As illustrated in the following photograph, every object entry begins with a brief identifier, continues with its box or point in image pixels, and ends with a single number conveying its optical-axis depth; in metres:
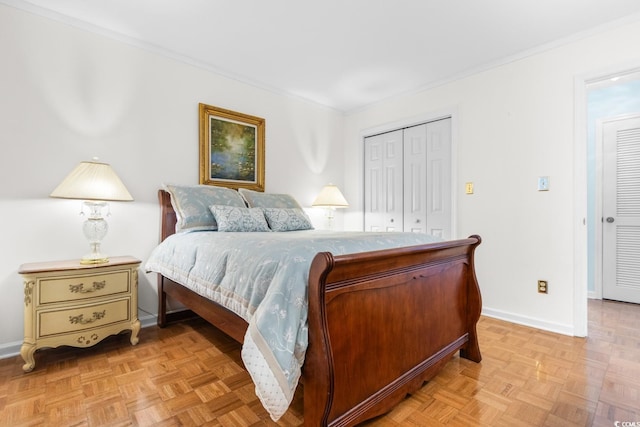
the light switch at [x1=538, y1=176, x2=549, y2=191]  2.55
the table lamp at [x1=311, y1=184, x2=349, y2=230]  3.64
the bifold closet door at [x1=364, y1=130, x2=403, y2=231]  3.74
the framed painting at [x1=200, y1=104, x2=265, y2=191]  2.95
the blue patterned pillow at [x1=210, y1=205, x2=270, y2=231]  2.36
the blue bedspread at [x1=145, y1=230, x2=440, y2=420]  1.07
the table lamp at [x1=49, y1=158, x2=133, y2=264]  1.97
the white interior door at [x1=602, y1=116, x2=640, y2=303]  3.20
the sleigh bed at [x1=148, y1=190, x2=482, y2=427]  1.11
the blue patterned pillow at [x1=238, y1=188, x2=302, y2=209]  2.91
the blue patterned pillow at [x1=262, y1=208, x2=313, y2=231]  2.67
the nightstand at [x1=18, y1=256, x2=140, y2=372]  1.81
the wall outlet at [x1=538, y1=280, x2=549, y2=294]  2.55
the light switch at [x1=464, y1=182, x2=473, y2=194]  3.01
